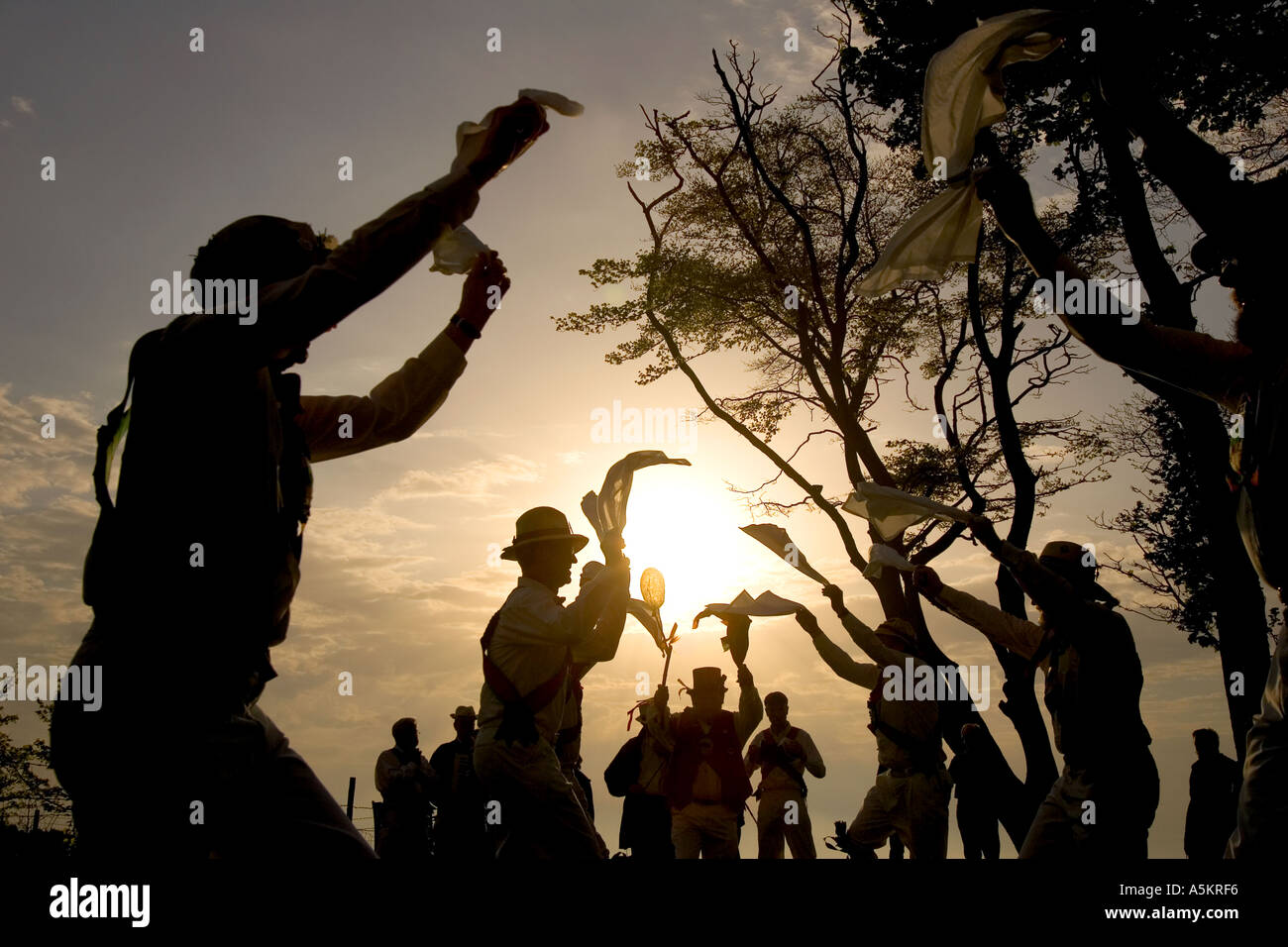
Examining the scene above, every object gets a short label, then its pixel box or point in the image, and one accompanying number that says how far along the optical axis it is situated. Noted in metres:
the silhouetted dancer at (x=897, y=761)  10.08
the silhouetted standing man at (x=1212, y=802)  9.56
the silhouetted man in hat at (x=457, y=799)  11.27
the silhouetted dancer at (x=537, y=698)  5.20
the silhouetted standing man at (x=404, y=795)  11.77
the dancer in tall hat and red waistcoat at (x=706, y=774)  10.27
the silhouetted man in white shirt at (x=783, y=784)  11.33
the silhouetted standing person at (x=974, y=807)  11.91
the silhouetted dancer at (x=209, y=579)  1.98
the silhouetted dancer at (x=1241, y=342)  2.47
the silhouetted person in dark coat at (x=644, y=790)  7.95
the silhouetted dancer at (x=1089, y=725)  4.85
